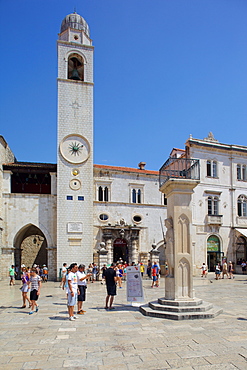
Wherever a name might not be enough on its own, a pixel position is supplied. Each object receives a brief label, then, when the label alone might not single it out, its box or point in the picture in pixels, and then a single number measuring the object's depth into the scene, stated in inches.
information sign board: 471.2
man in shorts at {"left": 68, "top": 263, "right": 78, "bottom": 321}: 371.6
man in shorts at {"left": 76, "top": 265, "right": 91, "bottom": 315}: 412.5
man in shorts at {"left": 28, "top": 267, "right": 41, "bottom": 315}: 424.2
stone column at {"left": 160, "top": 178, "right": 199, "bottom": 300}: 406.9
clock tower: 1099.3
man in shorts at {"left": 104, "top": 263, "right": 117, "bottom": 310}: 430.9
